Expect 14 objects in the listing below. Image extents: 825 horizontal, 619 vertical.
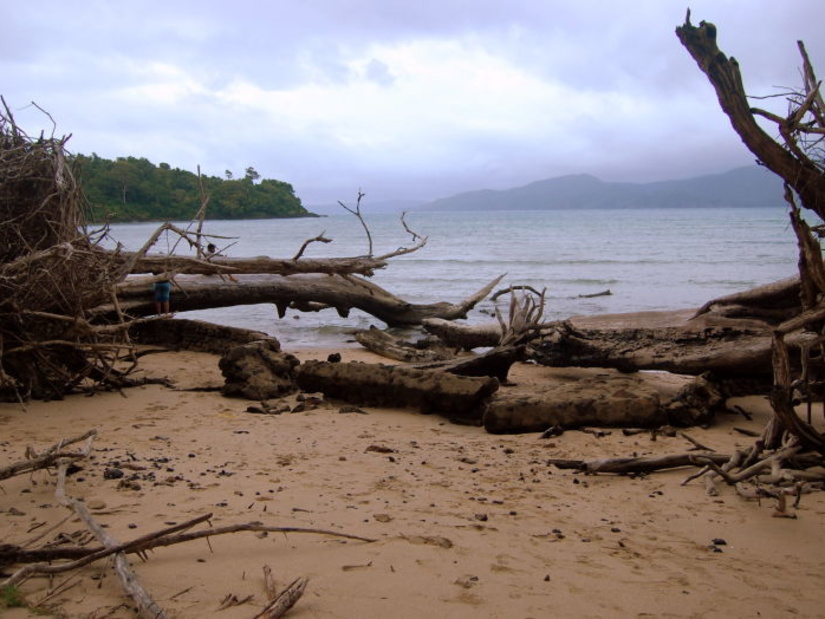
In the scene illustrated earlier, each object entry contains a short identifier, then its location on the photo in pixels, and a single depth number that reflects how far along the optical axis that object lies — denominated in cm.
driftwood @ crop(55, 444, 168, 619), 237
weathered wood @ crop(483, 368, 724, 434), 580
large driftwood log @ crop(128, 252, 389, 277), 1005
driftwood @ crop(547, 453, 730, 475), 447
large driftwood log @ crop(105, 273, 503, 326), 1062
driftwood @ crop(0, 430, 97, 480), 338
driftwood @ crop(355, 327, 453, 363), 961
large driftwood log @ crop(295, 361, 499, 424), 620
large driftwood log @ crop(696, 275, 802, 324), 708
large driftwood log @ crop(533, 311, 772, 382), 650
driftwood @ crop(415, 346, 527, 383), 715
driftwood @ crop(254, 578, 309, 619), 242
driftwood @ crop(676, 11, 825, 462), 386
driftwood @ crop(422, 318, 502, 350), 985
